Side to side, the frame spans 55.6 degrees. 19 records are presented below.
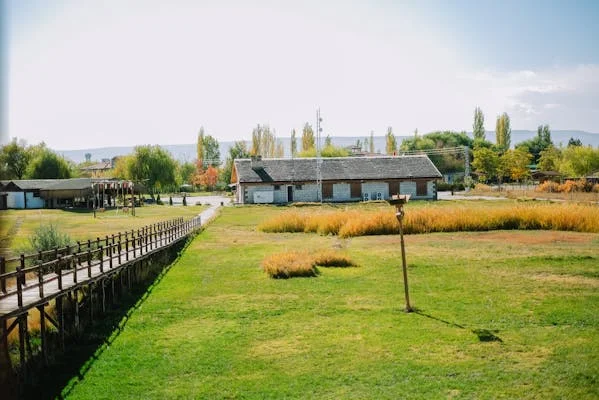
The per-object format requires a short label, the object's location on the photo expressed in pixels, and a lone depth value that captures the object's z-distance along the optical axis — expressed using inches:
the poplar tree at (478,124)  5255.9
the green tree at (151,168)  2965.1
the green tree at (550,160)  3827.3
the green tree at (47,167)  3186.5
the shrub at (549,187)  2551.7
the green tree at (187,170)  4577.5
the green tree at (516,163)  3275.1
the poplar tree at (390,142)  5191.9
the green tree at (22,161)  3152.1
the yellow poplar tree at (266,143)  4692.4
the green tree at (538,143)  4894.2
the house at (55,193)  2488.9
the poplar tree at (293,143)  4824.3
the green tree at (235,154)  4178.2
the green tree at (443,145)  4220.0
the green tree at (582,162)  3248.0
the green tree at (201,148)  4743.1
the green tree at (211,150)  5068.9
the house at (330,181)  2434.8
